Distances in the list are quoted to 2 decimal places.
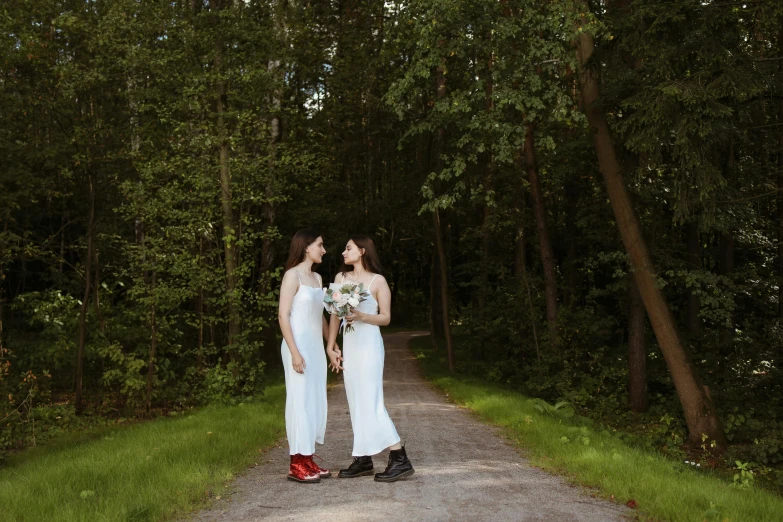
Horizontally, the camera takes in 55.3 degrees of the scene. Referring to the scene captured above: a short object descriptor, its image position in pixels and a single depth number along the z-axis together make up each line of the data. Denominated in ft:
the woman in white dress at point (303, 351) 20.99
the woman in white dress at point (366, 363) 21.27
